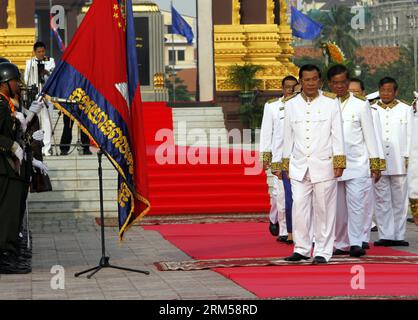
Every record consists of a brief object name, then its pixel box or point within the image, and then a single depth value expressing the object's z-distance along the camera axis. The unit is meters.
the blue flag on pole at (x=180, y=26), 48.69
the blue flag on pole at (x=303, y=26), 42.31
